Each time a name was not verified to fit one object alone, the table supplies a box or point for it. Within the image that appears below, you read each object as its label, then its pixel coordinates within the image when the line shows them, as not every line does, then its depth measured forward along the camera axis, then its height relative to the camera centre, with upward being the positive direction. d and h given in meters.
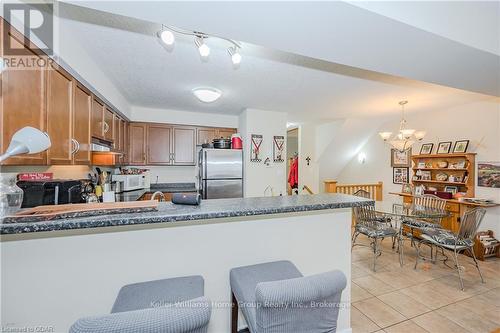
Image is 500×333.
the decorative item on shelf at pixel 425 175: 4.23 -0.18
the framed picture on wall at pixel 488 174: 3.38 -0.13
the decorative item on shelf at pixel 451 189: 3.85 -0.42
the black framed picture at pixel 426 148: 4.29 +0.35
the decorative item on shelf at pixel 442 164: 3.94 +0.03
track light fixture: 1.61 +1.04
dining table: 3.02 -0.67
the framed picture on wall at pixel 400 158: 4.79 +0.17
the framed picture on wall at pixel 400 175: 4.83 -0.21
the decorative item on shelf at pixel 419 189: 4.21 -0.46
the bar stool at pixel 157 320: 0.66 -0.48
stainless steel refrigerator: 3.69 -0.13
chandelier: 3.28 +0.45
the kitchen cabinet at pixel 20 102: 1.23 +0.39
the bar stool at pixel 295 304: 0.89 -0.64
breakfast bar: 1.08 -0.51
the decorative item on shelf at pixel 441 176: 3.97 -0.20
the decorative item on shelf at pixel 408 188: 4.21 -0.44
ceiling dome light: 2.79 +0.92
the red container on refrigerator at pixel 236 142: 3.95 +0.42
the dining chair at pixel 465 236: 2.68 -0.88
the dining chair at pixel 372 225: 3.18 -0.95
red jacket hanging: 5.78 -0.23
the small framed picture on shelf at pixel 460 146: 3.75 +0.34
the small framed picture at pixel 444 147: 4.00 +0.35
